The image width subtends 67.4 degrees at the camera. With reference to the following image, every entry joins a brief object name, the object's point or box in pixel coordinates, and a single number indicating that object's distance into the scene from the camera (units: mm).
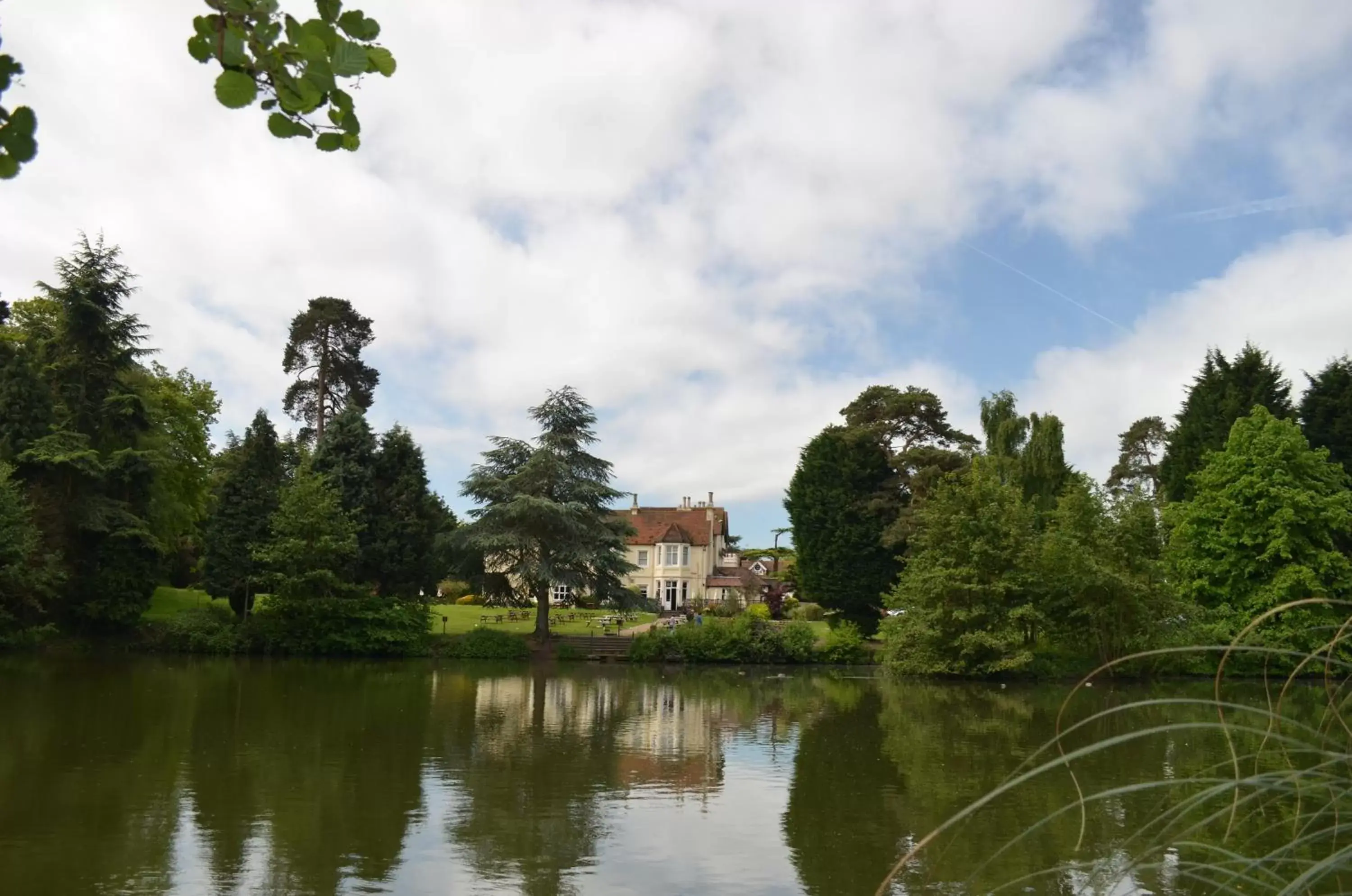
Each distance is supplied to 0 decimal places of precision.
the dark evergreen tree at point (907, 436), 39906
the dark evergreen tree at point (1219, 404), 37906
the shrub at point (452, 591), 53031
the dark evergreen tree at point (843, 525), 40219
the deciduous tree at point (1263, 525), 30750
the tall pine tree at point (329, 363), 50656
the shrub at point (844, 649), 35688
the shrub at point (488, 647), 34688
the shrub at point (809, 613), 46562
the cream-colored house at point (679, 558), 61344
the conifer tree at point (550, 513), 35969
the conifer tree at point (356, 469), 36438
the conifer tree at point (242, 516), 35531
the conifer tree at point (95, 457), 30844
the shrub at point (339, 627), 33375
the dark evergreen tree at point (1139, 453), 58844
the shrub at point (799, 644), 35156
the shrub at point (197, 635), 32281
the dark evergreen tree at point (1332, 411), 37656
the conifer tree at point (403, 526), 36500
